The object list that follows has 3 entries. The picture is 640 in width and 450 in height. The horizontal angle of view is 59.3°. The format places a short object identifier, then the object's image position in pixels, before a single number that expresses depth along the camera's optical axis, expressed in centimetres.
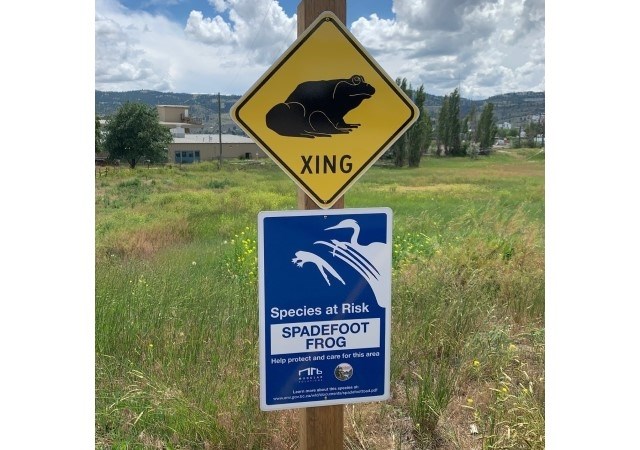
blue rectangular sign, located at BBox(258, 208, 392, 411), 210
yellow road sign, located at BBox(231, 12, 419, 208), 201
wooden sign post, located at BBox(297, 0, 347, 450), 220
